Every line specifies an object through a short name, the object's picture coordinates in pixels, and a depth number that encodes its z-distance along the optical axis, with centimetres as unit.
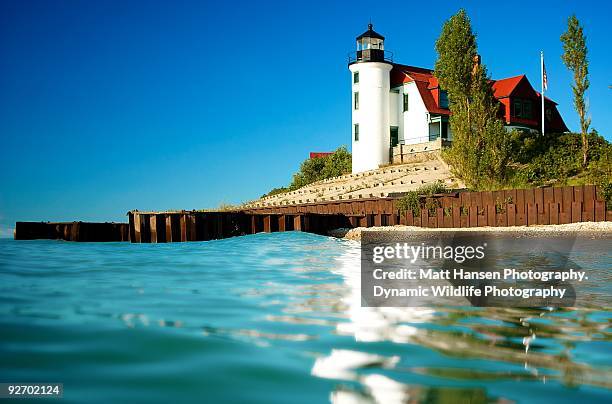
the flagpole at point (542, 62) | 4406
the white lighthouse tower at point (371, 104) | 5247
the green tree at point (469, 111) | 3297
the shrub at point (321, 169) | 6119
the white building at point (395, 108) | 5172
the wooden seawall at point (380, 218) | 1856
